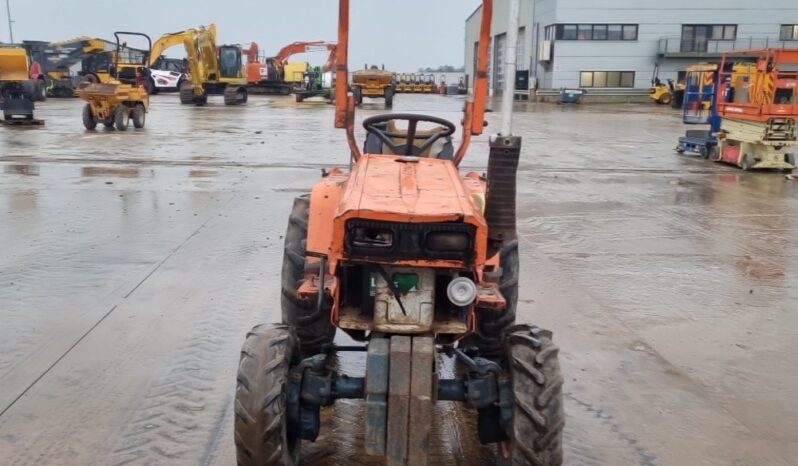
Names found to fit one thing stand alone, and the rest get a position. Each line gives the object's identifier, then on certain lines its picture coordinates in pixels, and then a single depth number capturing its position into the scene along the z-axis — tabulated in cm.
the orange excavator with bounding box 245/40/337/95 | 4319
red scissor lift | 1421
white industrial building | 4619
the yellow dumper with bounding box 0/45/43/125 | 2147
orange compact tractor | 293
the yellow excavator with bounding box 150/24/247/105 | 3247
